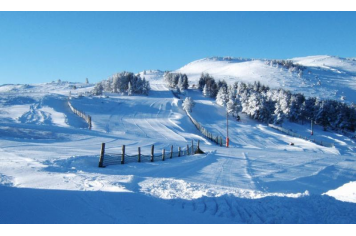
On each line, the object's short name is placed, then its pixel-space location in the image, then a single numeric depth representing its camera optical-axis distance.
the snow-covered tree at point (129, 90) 90.06
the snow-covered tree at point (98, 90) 83.81
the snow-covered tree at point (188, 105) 67.73
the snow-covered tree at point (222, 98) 80.19
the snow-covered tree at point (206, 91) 102.56
